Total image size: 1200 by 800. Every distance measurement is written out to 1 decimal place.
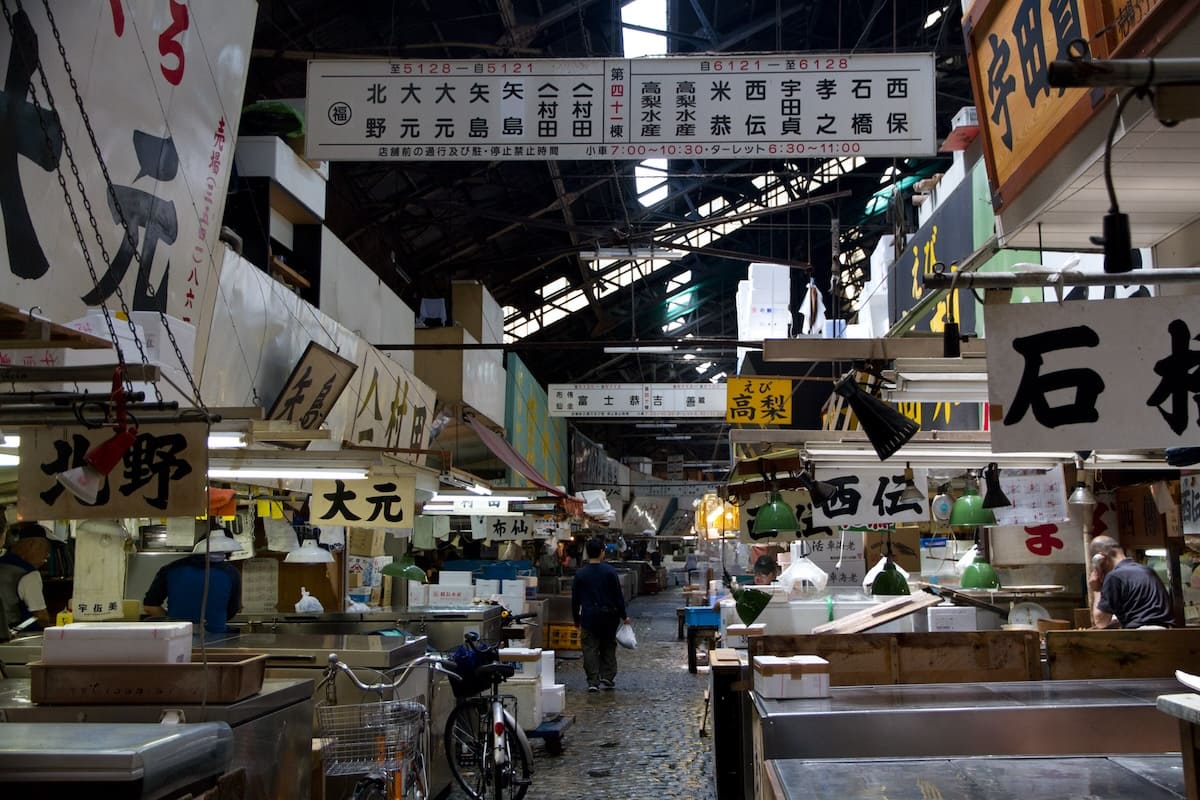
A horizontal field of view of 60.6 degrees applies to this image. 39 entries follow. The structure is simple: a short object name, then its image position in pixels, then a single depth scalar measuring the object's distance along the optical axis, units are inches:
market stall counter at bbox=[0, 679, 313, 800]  177.0
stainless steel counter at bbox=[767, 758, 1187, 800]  145.0
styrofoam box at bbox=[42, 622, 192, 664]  181.2
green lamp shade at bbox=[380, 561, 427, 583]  538.0
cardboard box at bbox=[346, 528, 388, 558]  567.5
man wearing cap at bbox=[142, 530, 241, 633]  314.3
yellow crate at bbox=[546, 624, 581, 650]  779.4
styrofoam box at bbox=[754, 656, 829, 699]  208.5
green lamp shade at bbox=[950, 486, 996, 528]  366.3
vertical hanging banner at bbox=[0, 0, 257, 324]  202.8
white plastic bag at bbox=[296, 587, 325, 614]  436.7
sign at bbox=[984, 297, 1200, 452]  140.6
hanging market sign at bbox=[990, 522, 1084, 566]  432.5
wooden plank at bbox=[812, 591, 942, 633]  282.7
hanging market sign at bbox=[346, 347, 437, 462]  476.7
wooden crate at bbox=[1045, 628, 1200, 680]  229.6
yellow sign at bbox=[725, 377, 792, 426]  612.4
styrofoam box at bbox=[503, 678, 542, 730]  397.4
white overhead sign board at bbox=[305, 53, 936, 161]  278.1
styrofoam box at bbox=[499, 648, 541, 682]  408.2
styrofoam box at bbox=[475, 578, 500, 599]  631.2
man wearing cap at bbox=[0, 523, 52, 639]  368.5
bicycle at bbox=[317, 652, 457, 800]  221.8
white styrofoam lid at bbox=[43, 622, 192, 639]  180.9
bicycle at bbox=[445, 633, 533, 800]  289.7
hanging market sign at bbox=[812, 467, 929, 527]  379.2
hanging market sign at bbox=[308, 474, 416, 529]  370.0
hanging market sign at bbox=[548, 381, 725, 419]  840.9
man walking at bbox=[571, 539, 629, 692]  535.5
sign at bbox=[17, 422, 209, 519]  173.0
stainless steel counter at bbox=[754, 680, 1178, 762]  186.5
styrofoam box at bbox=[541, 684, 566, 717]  425.4
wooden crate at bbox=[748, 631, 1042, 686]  235.6
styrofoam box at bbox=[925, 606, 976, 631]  370.0
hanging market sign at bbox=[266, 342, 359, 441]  367.2
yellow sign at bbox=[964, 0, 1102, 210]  151.1
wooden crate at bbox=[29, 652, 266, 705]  178.4
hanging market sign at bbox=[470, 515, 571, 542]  765.3
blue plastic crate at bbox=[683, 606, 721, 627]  611.9
